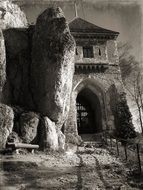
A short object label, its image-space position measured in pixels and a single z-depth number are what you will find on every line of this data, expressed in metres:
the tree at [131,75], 27.46
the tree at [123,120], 20.94
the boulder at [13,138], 10.99
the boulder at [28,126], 11.72
